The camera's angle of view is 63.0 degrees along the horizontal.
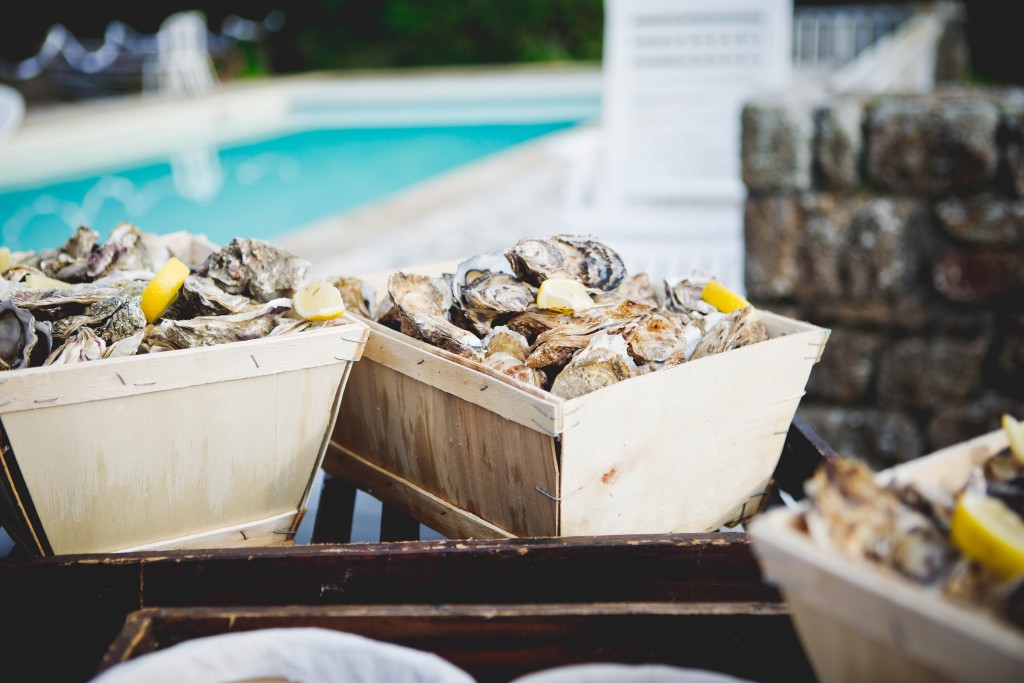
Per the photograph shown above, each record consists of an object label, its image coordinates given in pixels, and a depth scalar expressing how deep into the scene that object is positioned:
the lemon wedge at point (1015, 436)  0.83
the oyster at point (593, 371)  1.15
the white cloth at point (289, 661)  0.80
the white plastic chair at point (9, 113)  8.91
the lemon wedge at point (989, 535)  0.62
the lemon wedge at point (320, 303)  1.24
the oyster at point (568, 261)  1.33
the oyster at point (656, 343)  1.22
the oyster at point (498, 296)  1.31
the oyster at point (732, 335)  1.26
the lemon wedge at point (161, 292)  1.27
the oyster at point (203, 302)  1.27
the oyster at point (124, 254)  1.43
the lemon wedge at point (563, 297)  1.28
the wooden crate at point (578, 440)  1.09
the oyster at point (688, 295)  1.41
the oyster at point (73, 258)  1.44
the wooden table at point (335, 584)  1.02
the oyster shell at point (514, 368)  1.19
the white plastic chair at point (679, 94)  4.05
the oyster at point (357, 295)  1.47
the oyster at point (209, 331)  1.19
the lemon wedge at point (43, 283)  1.33
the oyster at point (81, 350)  1.11
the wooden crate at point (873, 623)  0.55
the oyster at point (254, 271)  1.34
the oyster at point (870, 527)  0.62
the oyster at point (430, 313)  1.24
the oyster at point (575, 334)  1.22
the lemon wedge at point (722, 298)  1.39
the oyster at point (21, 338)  1.10
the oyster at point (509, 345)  1.26
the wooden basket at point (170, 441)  1.06
